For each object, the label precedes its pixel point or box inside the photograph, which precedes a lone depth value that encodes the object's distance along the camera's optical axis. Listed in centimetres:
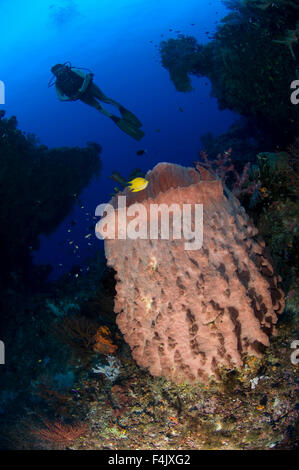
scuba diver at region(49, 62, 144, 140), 1018
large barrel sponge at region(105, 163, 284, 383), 263
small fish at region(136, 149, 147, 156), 701
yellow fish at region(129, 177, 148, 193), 287
